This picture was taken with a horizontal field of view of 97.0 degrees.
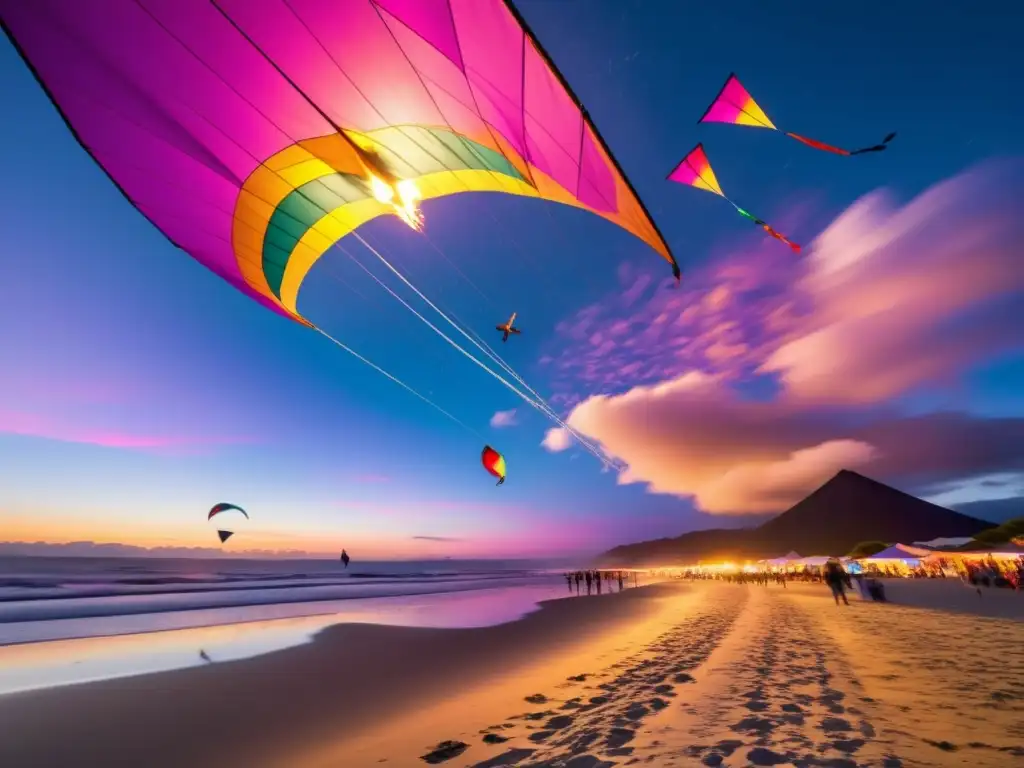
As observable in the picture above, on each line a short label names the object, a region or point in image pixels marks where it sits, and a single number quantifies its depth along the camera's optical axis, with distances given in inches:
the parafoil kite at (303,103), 136.9
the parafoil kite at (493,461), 561.9
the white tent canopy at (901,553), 1053.4
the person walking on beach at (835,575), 692.1
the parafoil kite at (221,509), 836.2
